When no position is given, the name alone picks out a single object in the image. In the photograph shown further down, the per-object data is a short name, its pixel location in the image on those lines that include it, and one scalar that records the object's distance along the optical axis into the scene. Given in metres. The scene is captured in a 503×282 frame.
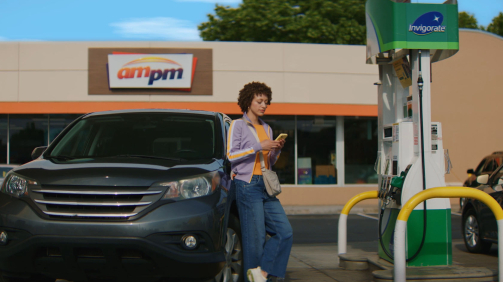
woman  4.78
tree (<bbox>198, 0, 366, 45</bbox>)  31.84
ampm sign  18.45
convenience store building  18.61
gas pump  6.11
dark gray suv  4.15
